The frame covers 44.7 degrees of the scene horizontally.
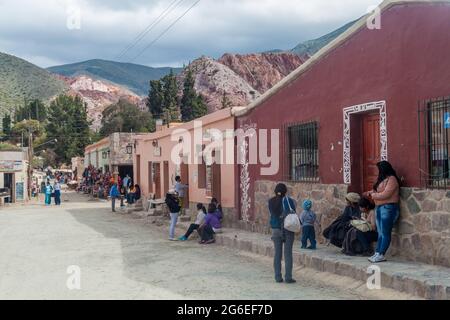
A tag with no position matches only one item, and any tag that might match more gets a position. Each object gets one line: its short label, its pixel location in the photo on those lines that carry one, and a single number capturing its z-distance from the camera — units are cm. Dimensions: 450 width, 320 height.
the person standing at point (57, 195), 3372
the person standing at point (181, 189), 1907
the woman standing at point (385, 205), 853
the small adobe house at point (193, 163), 1598
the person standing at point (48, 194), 3423
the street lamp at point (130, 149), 3712
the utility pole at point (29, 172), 4194
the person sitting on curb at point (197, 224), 1446
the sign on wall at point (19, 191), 3953
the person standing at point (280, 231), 843
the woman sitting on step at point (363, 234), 912
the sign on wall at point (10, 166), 3709
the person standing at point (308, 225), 1052
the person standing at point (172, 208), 1481
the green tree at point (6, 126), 9350
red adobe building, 807
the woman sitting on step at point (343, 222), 960
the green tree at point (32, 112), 10219
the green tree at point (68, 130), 7662
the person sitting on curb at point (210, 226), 1395
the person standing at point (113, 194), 2631
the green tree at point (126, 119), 6700
